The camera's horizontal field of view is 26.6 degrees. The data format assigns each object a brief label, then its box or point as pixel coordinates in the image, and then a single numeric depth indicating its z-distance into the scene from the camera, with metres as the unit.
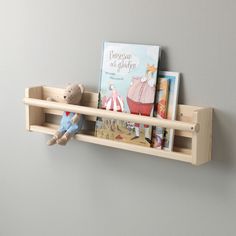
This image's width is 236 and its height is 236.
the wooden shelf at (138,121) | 1.22
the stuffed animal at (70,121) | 1.45
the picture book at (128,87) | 1.34
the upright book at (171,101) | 1.30
